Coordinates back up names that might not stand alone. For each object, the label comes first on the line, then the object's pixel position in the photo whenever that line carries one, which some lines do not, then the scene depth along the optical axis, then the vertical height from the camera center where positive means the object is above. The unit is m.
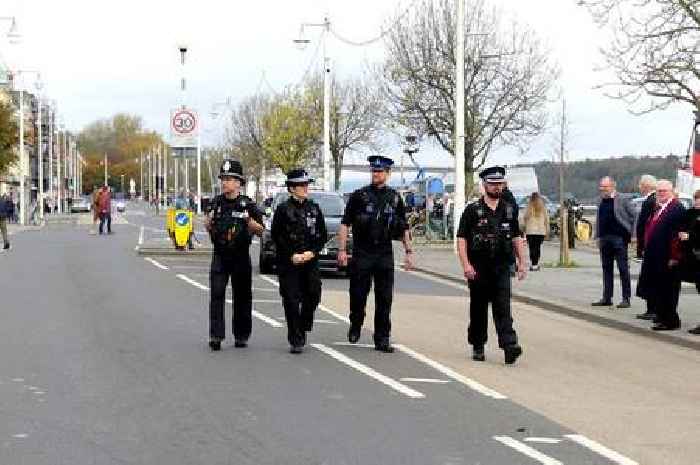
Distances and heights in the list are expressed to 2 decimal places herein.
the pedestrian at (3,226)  33.28 -1.28
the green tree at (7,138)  60.34 +2.15
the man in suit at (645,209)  15.49 -0.32
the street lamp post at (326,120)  42.22 +2.22
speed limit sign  30.39 +1.38
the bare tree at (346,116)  59.44 +3.32
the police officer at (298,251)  11.88 -0.69
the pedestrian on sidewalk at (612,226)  16.39 -0.59
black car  22.95 -1.01
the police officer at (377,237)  12.02 -0.55
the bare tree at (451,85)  39.75 +3.31
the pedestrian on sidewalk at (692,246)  13.64 -0.70
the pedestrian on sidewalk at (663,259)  14.30 -0.91
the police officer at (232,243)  12.01 -0.62
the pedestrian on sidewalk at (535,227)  24.02 -0.88
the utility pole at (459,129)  28.81 +1.32
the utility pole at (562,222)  25.36 -0.83
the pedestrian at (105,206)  42.06 -0.94
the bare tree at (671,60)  22.41 +2.42
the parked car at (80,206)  106.50 -2.33
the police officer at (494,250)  11.41 -0.64
